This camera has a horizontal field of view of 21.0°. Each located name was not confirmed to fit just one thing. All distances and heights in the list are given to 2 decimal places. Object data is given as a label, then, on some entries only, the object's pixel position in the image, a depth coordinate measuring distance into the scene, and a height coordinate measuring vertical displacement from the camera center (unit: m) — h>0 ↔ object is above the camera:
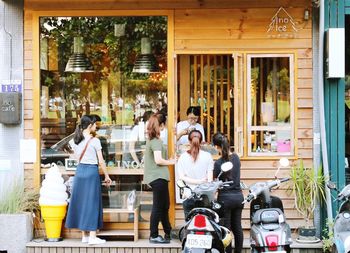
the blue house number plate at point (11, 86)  13.22 +0.47
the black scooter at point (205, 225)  9.91 -1.14
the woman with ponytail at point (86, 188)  12.57 -0.92
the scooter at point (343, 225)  10.04 -1.16
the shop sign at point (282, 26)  13.24 +1.29
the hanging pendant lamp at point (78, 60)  14.13 +0.89
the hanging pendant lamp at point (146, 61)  13.96 +0.86
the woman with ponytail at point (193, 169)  11.73 -0.63
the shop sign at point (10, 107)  13.10 +0.17
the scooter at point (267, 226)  9.80 -1.16
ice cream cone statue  12.70 -1.12
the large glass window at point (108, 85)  13.60 +0.52
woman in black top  11.35 -0.87
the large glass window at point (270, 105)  13.33 +0.19
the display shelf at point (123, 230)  12.92 -1.56
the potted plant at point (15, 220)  12.53 -1.35
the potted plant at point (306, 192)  12.61 -1.00
